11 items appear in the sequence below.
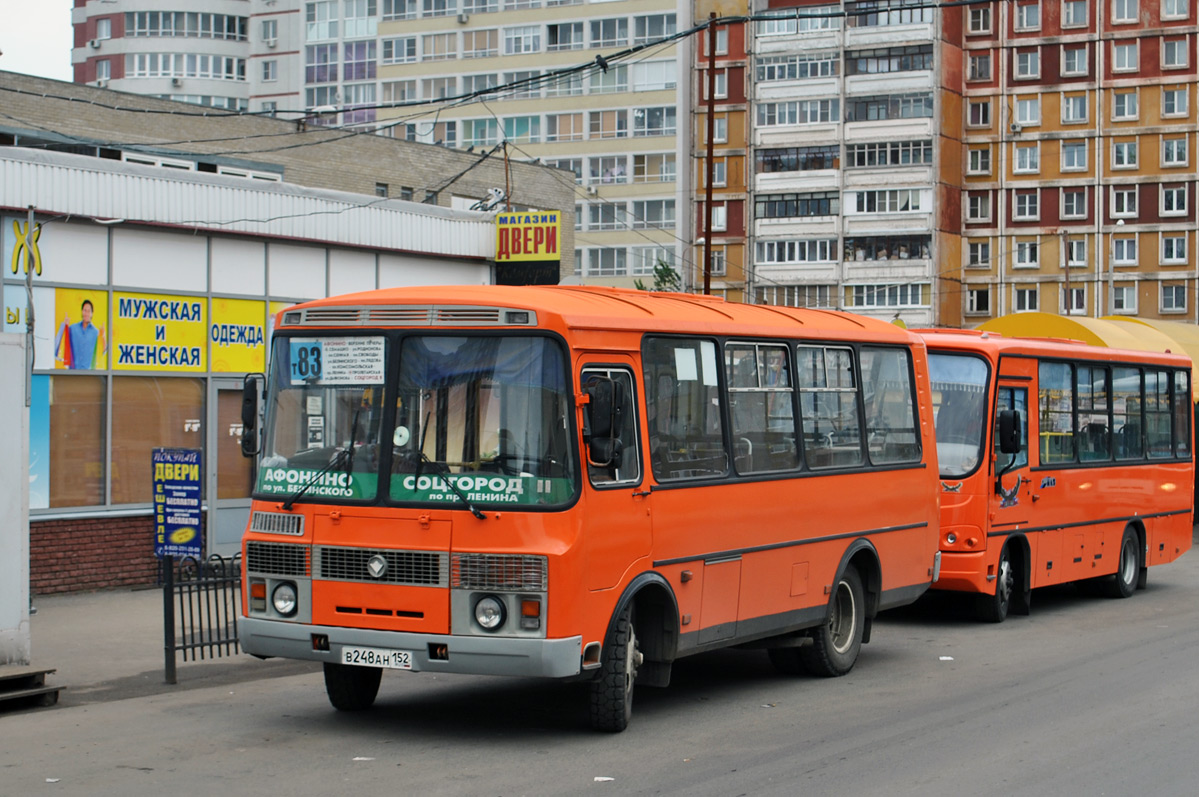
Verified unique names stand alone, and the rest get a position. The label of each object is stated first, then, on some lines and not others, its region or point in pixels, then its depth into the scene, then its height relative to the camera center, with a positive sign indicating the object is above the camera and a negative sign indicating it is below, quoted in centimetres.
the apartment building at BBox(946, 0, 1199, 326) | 8200 +1437
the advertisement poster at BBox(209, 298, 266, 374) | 1988 +108
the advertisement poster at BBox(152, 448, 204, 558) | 1193 -71
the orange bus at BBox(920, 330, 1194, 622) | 1556 -55
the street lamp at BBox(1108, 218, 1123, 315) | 8122 +821
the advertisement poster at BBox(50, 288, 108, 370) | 1795 +107
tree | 6681 +625
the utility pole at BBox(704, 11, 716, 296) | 2959 +518
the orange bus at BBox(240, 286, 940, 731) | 905 -47
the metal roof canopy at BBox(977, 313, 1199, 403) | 2431 +149
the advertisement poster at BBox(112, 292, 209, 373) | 1870 +107
